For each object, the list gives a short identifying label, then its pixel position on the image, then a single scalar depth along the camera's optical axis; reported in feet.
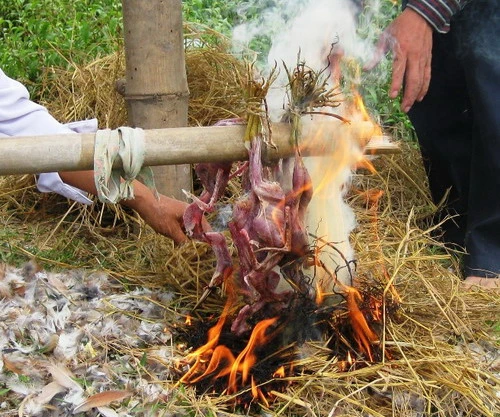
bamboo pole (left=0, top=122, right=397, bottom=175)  6.85
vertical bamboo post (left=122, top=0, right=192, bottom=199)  10.41
